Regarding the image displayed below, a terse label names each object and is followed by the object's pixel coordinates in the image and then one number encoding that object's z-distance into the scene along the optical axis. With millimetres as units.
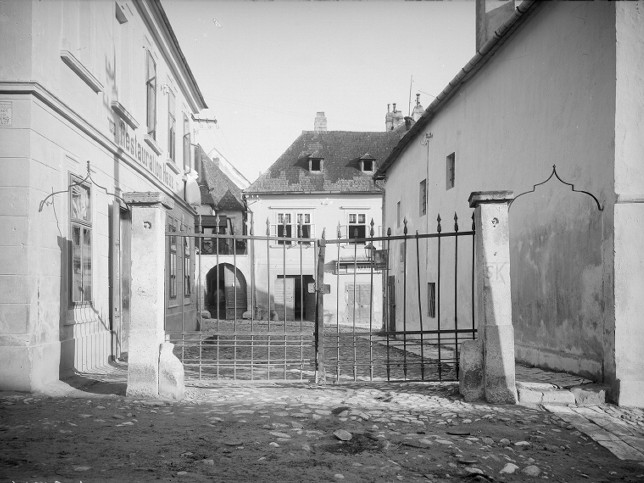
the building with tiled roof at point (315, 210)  28266
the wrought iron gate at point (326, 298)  8641
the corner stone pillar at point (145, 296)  6719
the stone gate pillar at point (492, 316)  6582
